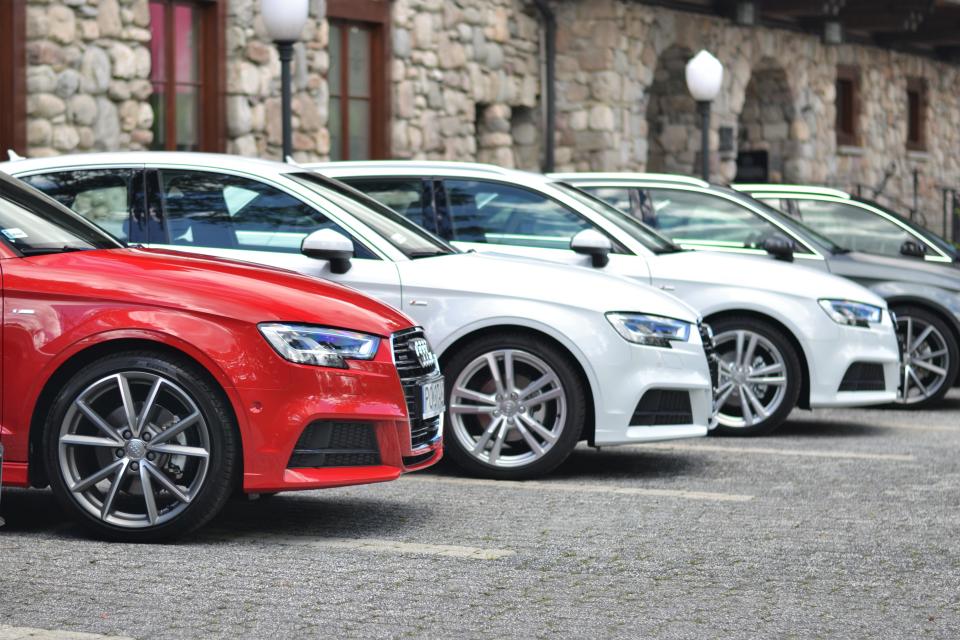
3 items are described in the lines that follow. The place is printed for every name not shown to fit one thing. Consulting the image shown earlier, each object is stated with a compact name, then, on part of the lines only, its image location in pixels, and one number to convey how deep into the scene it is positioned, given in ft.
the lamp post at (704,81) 64.59
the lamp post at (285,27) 45.16
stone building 51.31
